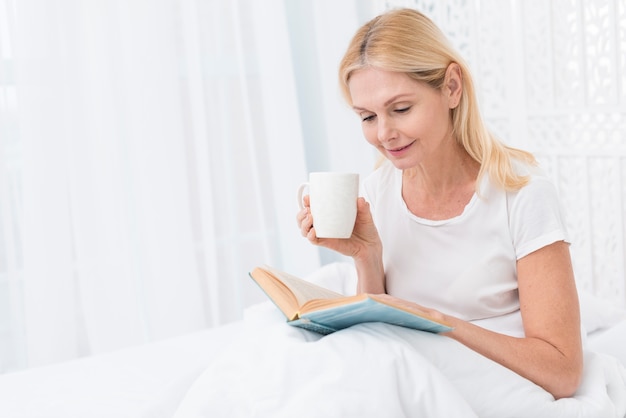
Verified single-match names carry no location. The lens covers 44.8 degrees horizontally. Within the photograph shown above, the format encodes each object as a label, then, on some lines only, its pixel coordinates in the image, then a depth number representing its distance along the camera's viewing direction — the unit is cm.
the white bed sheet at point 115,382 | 127
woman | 125
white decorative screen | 222
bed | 104
